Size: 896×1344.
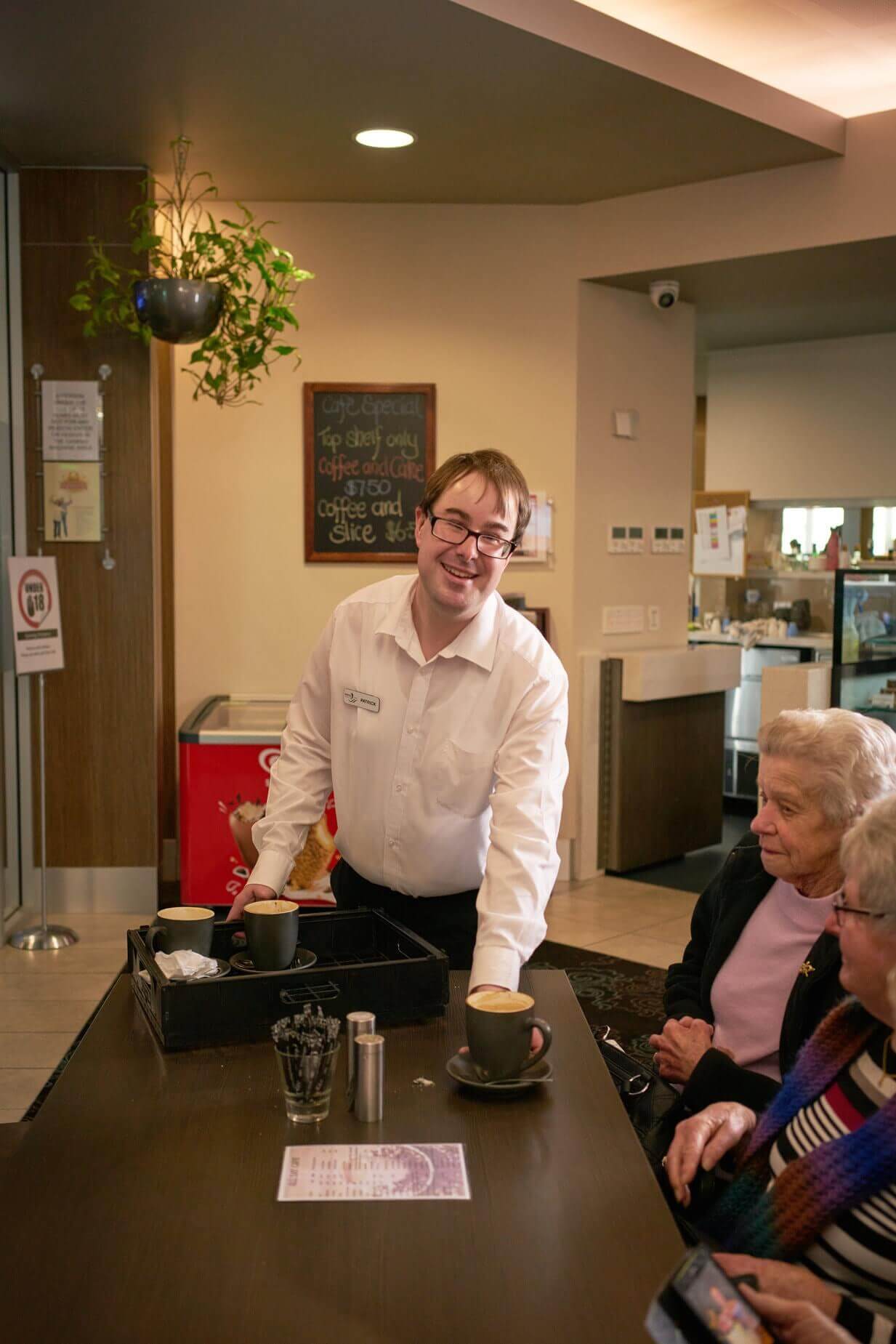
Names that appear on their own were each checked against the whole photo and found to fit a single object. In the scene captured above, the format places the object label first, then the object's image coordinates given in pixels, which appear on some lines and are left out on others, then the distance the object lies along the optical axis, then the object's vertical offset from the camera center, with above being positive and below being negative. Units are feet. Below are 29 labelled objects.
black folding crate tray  5.95 -2.09
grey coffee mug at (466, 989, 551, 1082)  5.60 -2.10
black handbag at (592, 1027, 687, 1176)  6.58 -2.84
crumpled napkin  6.19 -2.00
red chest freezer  16.26 -3.39
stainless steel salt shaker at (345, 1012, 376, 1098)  5.56 -2.03
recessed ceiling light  15.08 +4.72
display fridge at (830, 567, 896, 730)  17.01 -1.17
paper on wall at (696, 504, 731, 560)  28.68 +0.43
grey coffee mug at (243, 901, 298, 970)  6.30 -1.87
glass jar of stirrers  5.19 -2.05
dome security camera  19.03 +3.73
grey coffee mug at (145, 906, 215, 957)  6.50 -1.92
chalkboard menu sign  18.42 +1.14
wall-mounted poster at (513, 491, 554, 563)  18.94 +0.23
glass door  16.61 -1.69
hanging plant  15.39 +3.18
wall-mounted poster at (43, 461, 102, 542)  16.98 +0.54
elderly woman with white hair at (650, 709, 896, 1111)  6.43 -1.97
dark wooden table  4.06 -2.36
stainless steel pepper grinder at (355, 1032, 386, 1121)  5.31 -2.15
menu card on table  4.81 -2.35
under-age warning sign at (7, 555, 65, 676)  15.83 -0.85
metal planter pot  15.20 +2.78
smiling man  7.12 -1.10
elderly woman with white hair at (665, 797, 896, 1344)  4.60 -2.24
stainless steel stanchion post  15.90 -4.79
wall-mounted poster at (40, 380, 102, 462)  16.89 +1.60
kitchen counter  25.35 -1.78
